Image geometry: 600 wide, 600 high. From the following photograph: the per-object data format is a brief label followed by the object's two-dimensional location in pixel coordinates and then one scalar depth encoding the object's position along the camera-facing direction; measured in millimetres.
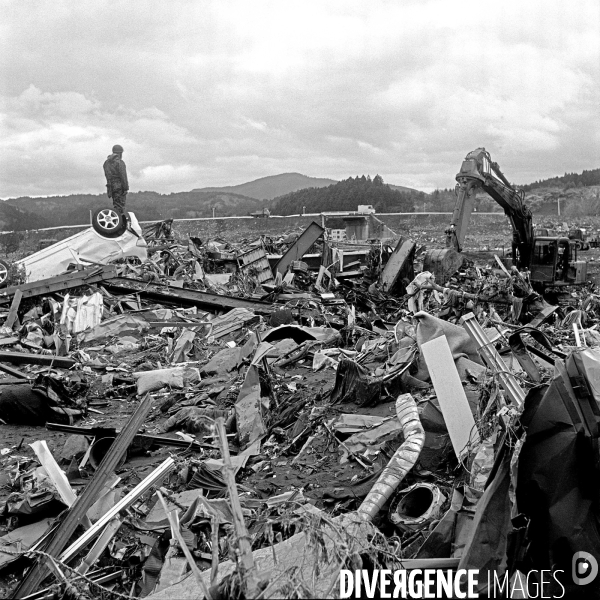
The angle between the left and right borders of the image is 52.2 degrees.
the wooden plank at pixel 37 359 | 8711
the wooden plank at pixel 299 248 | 14422
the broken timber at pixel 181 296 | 11570
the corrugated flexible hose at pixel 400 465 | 3768
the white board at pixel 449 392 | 4145
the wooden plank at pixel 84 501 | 3518
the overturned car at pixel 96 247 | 13133
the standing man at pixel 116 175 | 13977
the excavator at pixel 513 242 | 13844
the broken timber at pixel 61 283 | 11430
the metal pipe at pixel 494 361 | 3793
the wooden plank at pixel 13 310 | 10742
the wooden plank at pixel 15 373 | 7995
